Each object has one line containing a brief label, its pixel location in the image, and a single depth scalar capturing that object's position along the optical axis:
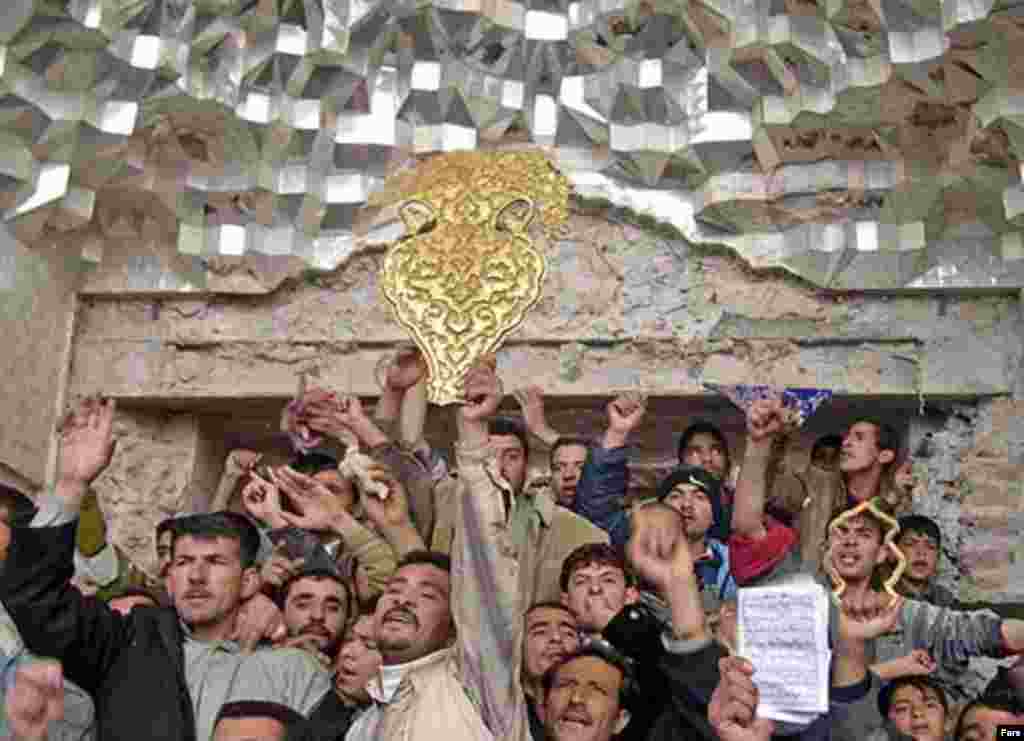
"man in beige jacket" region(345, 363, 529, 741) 3.63
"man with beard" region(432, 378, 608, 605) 3.87
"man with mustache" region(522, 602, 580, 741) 4.17
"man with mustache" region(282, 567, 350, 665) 4.46
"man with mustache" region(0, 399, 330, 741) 3.63
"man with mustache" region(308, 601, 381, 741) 3.83
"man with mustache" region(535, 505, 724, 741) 3.77
